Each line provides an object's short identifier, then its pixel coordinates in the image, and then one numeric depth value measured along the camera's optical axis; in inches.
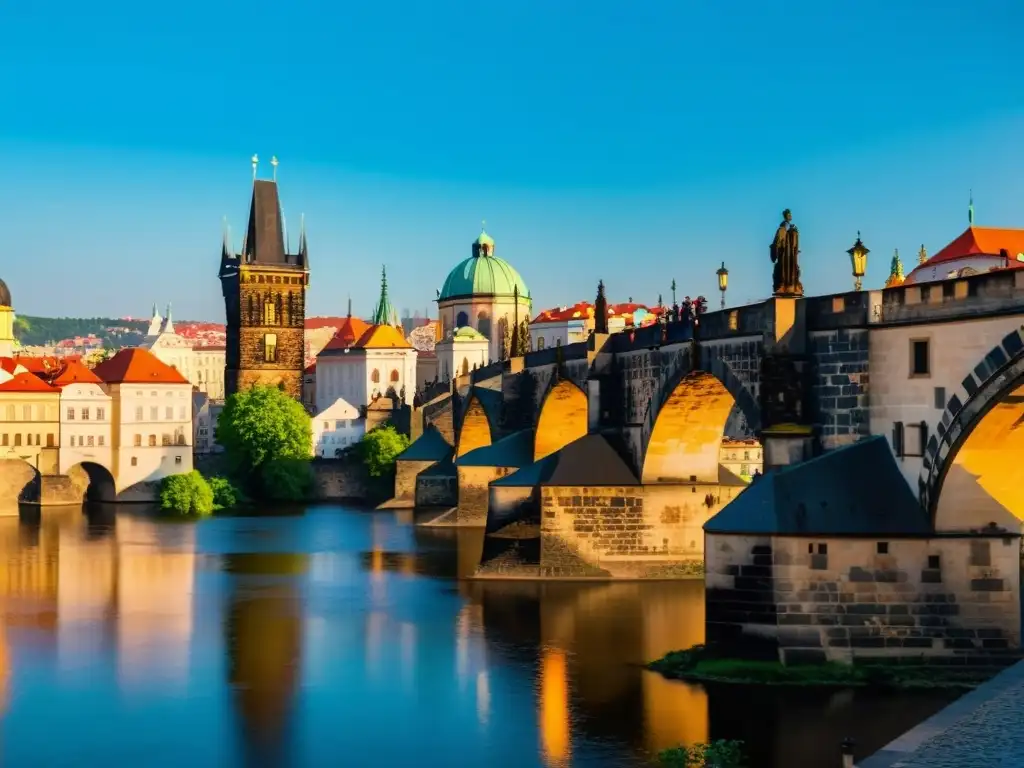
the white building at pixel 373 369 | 5964.6
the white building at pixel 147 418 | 4126.5
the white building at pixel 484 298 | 5915.4
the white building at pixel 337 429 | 5019.7
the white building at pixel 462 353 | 5639.8
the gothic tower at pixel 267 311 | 5319.9
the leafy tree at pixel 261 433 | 4269.2
